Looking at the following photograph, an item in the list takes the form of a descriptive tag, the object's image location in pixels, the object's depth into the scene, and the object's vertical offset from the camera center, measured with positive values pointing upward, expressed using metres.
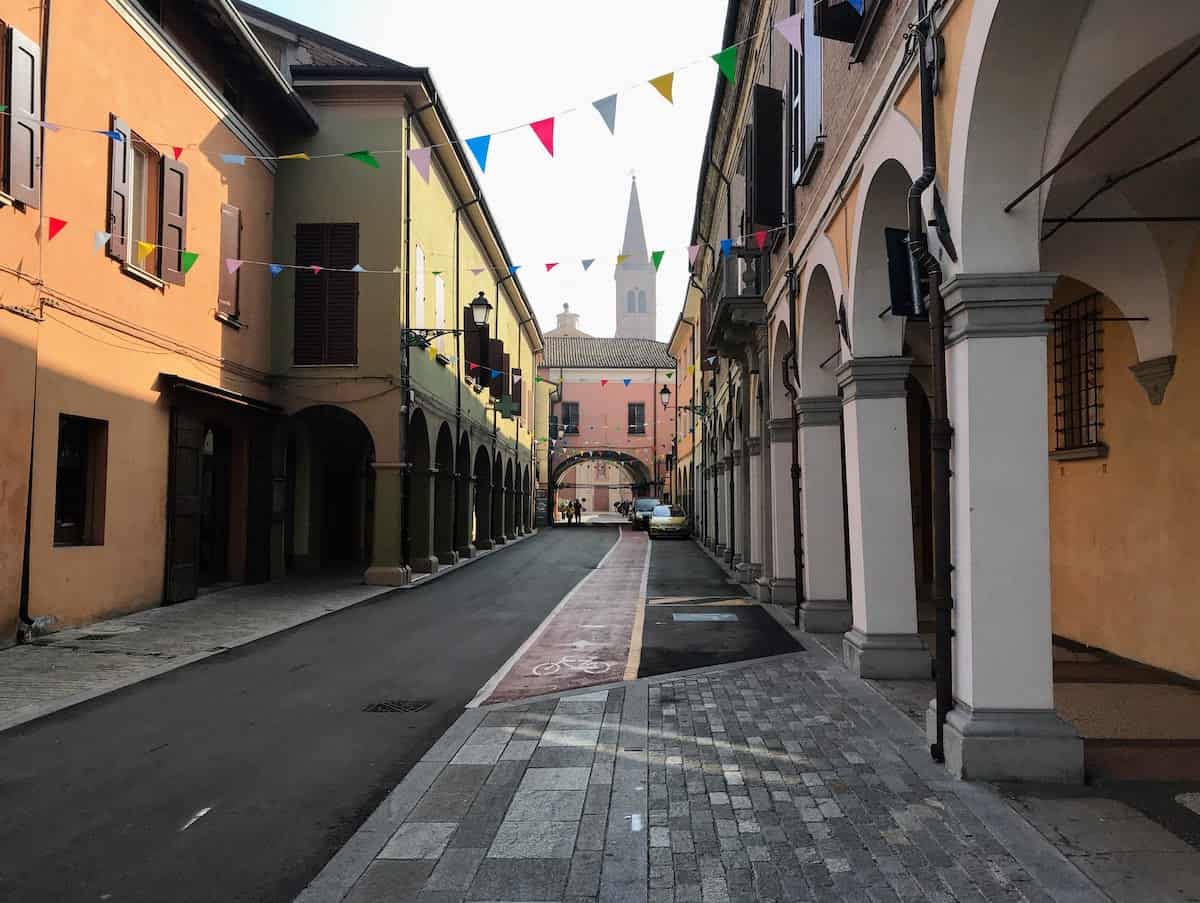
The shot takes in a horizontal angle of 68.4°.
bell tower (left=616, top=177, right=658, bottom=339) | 100.81 +24.02
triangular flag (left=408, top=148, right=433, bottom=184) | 10.36 +4.11
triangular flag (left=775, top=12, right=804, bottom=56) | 6.97 +3.77
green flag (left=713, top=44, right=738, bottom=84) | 7.21 +3.62
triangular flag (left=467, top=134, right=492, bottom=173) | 8.39 +3.32
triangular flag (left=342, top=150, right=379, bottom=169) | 10.22 +4.01
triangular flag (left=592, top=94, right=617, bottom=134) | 7.71 +3.45
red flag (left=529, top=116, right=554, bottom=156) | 8.16 +3.44
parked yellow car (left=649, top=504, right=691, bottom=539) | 34.44 -0.97
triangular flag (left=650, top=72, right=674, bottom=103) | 7.32 +3.48
